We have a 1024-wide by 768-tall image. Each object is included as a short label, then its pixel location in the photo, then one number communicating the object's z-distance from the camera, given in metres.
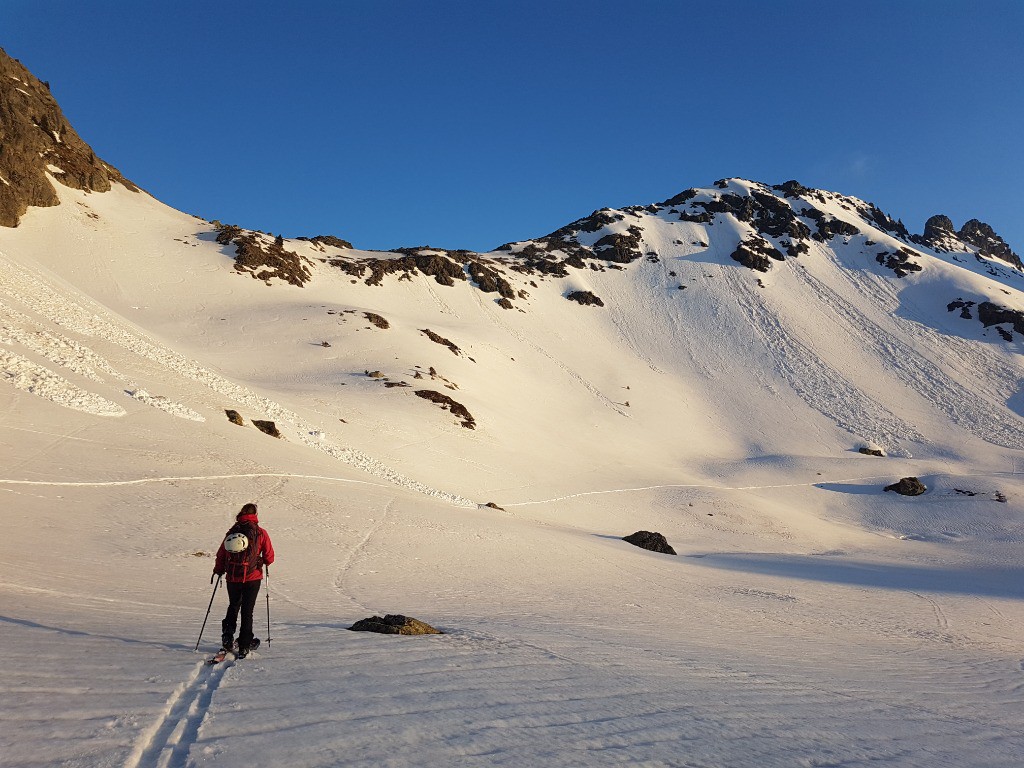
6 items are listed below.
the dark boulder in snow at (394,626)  7.88
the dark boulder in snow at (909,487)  40.34
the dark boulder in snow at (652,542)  22.66
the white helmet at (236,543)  6.78
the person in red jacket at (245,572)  6.55
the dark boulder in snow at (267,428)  25.14
